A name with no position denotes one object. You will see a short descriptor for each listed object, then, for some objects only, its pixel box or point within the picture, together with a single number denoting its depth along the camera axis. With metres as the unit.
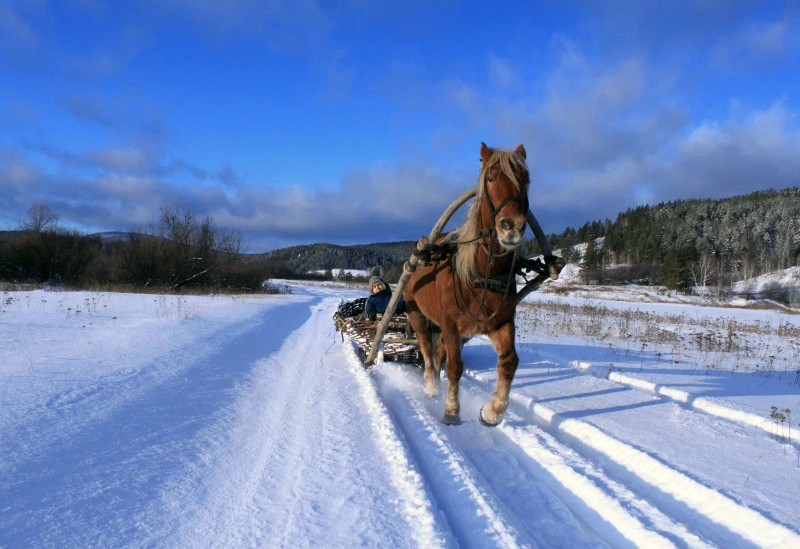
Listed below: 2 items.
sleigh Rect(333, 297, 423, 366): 6.96
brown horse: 3.46
